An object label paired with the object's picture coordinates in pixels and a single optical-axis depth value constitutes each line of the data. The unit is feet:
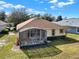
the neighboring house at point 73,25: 61.19
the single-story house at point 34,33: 35.64
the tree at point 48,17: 109.66
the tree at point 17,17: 77.82
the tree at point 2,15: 109.16
